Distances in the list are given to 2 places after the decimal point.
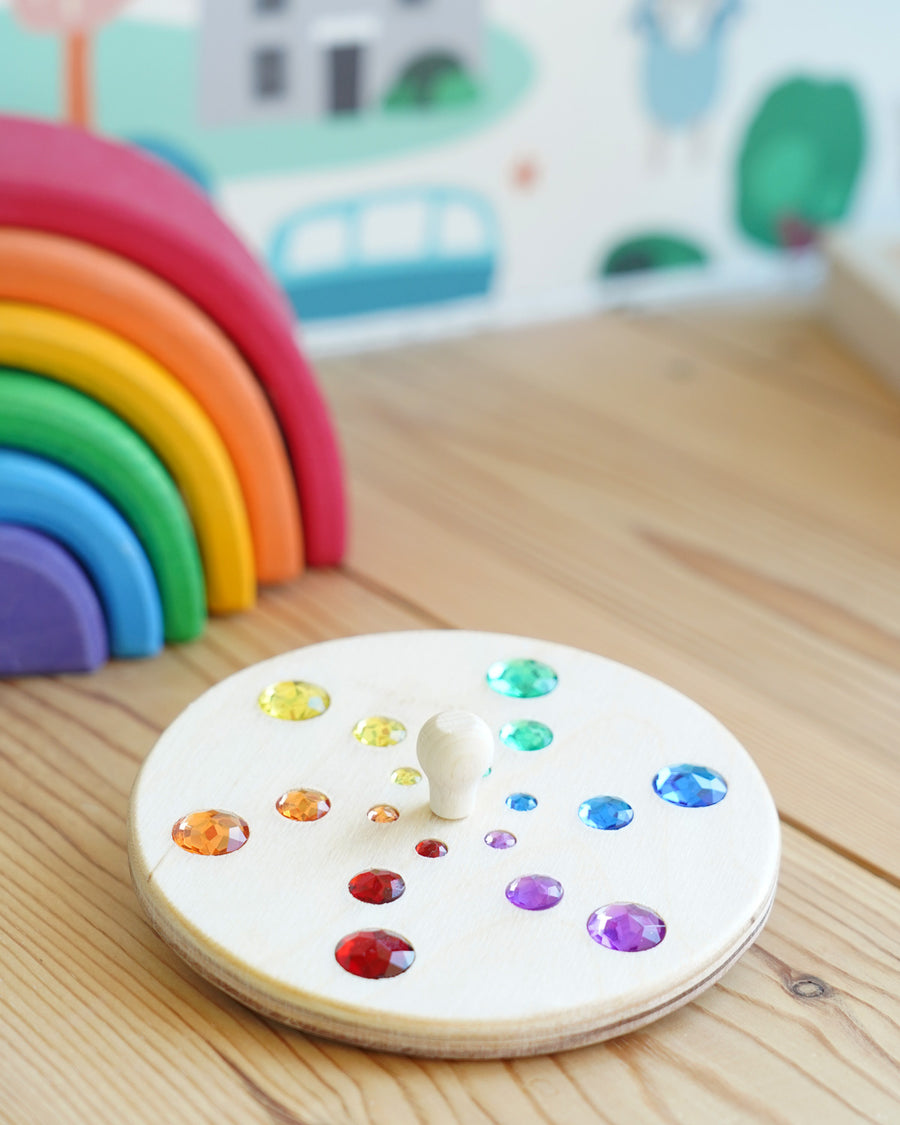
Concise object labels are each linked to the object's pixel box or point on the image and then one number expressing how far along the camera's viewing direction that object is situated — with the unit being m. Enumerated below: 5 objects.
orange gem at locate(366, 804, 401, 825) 0.44
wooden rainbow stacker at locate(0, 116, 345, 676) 0.56
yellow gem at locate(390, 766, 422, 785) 0.46
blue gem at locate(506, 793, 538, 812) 0.45
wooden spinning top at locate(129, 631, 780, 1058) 0.39
